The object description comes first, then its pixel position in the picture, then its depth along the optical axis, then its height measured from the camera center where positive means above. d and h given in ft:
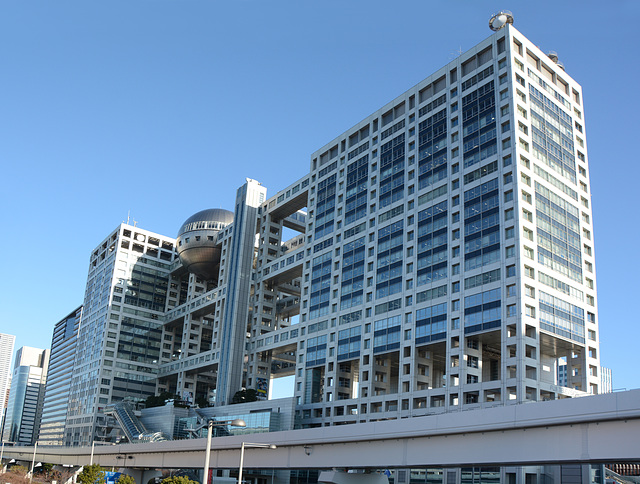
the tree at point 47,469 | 503.12 -24.90
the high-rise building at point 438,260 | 300.81 +96.37
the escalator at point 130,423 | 408.05 +10.89
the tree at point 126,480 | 238.00 -13.82
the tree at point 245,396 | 423.23 +29.40
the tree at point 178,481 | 182.35 -9.90
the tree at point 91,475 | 275.80 -15.07
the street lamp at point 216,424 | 129.80 +3.88
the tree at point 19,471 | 441.27 -24.45
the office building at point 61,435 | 642.39 +0.10
